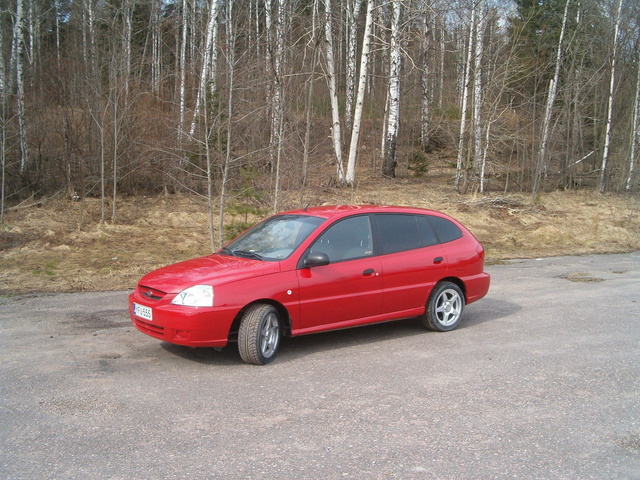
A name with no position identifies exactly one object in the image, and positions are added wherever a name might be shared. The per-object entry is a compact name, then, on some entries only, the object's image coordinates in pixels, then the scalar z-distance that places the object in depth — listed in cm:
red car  618
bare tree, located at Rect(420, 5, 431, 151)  3052
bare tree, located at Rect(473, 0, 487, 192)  2325
